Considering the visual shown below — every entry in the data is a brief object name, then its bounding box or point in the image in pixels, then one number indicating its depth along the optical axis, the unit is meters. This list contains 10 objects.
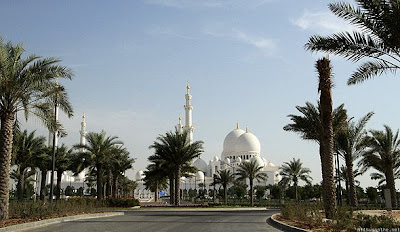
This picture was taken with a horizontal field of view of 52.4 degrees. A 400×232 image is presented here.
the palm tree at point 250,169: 47.50
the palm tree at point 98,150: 34.28
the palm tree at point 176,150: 35.75
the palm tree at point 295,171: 51.62
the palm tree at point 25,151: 32.03
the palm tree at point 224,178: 53.41
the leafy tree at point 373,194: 57.78
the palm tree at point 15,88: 15.77
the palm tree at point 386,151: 31.58
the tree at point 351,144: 30.80
